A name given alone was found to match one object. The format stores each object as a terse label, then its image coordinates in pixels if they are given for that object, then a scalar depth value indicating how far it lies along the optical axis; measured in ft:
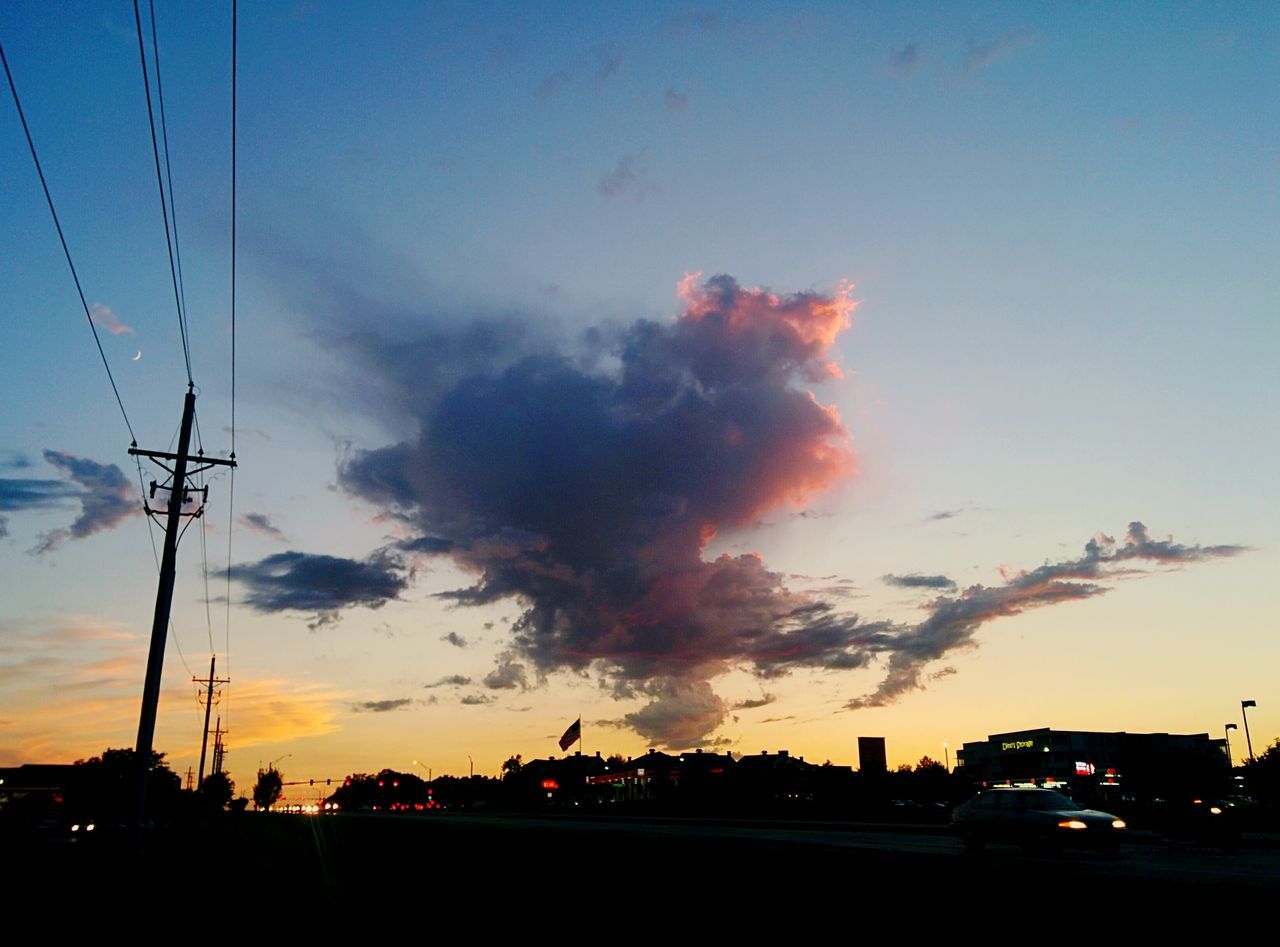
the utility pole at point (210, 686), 309.03
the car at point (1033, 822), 78.74
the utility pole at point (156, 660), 103.19
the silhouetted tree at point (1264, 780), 208.13
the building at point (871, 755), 362.94
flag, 314.80
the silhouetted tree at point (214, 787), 515.91
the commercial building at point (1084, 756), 406.00
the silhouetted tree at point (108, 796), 228.02
